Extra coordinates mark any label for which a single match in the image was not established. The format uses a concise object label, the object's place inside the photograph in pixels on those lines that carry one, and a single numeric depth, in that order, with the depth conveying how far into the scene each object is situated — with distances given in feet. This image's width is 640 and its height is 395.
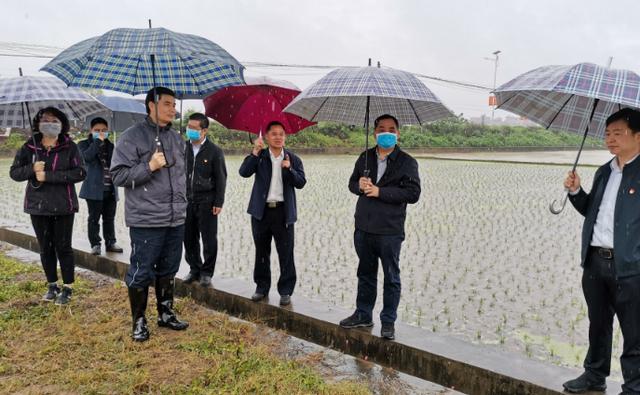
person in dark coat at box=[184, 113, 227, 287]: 14.49
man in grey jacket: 10.84
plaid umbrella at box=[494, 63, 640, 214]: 7.66
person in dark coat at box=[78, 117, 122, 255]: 17.38
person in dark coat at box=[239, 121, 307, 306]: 12.85
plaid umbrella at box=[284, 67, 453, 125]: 10.24
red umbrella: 13.35
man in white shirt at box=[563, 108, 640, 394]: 8.11
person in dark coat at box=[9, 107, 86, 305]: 12.86
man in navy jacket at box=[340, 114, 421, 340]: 11.02
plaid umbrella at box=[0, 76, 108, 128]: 12.48
